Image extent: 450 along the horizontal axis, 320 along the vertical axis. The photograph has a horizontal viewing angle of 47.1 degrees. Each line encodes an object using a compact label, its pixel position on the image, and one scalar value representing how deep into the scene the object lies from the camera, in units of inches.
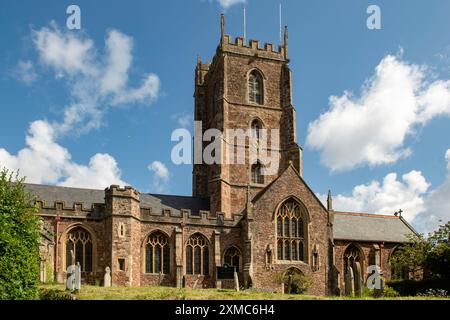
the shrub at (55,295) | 832.3
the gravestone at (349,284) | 1080.8
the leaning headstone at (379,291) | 1007.0
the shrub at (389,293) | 1113.9
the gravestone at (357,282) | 1089.7
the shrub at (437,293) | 1079.6
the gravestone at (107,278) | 1197.1
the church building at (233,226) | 1279.5
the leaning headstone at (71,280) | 923.4
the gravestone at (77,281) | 914.7
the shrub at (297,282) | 1352.1
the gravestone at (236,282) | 1171.6
